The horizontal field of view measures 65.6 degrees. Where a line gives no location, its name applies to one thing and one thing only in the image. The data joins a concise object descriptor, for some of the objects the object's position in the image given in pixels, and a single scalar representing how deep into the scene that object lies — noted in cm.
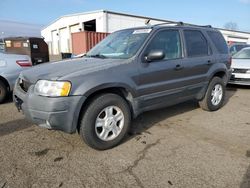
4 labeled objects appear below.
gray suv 254
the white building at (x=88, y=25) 1922
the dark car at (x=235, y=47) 1019
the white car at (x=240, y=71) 644
